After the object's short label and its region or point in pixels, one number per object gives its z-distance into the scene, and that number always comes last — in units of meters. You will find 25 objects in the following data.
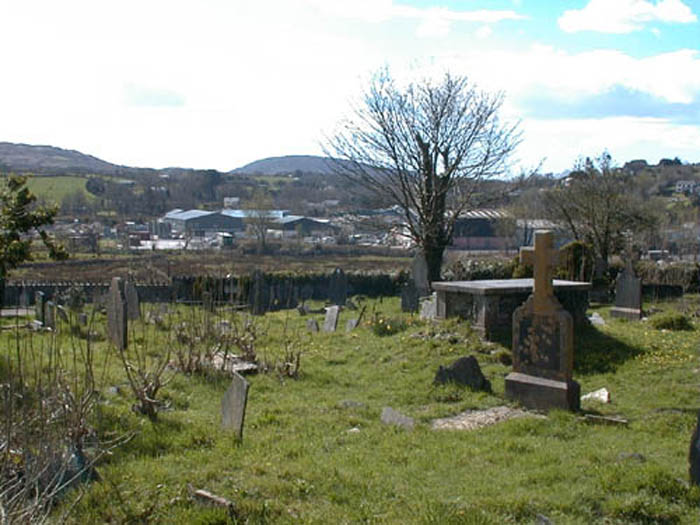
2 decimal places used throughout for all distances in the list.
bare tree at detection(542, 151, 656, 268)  29.89
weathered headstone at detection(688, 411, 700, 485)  5.70
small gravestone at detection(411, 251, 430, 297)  22.67
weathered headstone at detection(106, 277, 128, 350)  13.06
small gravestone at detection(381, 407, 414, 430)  8.32
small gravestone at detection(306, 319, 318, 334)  17.80
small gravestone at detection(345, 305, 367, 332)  17.14
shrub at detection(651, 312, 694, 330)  14.49
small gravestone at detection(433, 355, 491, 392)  10.29
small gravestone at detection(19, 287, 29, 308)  21.30
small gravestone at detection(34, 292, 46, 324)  17.50
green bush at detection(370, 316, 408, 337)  15.46
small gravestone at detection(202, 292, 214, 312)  12.28
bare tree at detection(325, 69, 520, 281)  25.92
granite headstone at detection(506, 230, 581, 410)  9.23
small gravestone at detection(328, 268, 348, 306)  26.11
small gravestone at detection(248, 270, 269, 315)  23.31
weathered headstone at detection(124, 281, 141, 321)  17.27
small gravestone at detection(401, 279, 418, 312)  21.17
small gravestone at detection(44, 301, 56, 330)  15.44
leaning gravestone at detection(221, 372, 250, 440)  7.28
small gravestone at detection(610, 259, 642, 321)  18.02
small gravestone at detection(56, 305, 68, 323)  16.46
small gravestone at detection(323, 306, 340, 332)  17.78
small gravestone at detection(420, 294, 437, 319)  15.66
